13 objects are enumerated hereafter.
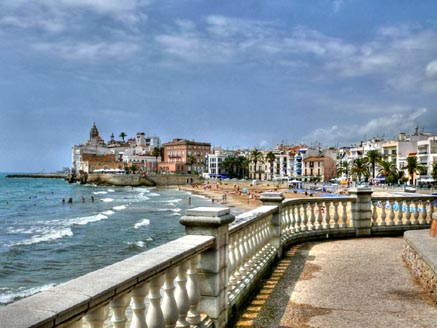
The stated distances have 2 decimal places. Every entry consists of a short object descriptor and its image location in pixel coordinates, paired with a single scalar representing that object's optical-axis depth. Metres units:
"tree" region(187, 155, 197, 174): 158.50
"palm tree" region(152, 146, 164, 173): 170.00
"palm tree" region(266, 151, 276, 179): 143.00
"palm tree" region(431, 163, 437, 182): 72.16
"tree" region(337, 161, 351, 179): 111.66
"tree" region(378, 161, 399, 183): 85.50
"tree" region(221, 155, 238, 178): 157.88
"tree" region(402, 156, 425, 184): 78.94
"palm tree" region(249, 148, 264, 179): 146.62
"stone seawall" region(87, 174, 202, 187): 132.50
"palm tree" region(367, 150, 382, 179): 94.31
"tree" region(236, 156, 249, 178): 156.38
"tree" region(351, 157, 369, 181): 97.50
